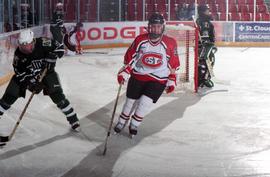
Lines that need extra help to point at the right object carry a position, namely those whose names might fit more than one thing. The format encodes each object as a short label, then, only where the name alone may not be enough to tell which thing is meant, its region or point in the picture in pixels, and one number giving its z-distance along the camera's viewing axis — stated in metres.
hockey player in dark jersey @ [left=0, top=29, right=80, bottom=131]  5.56
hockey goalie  8.84
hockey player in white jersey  5.80
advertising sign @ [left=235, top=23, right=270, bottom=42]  16.84
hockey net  8.68
